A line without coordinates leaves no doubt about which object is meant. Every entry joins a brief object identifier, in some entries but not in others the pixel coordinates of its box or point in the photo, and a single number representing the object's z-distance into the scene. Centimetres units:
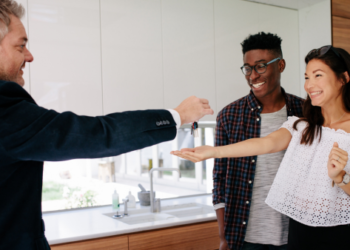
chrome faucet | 291
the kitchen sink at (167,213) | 277
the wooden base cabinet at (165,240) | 216
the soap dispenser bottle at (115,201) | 288
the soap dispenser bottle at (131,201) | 293
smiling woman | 144
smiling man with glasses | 179
